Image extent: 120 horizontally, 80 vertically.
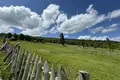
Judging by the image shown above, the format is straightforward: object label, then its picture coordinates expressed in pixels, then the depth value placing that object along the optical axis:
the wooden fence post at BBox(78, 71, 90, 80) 0.77
